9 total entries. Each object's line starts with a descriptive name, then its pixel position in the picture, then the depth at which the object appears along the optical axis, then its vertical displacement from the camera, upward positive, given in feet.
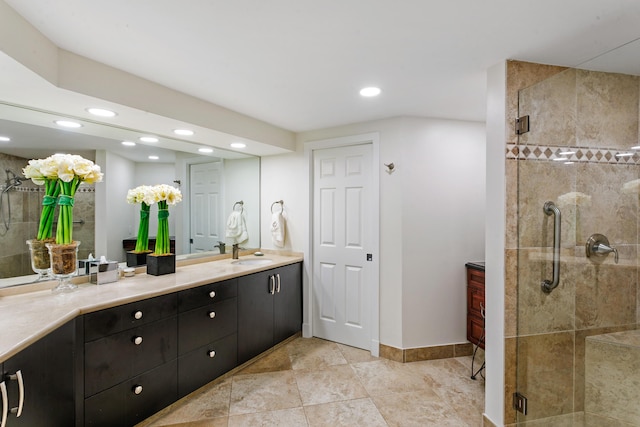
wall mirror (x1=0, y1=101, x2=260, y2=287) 6.16 +0.72
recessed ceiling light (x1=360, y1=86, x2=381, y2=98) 7.11 +2.86
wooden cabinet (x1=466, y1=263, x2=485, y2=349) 8.60 -2.66
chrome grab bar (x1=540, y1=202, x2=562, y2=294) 5.79 -0.63
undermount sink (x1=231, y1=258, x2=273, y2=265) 10.37 -1.73
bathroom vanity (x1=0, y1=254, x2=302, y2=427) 4.37 -2.49
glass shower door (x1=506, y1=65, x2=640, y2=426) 5.76 -0.86
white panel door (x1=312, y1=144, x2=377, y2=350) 10.00 -1.13
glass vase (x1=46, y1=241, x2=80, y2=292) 6.07 -1.03
